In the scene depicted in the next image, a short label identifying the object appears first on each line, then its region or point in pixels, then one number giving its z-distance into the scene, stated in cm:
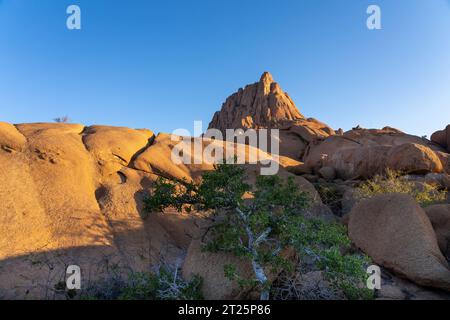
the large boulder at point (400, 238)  607
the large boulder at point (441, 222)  726
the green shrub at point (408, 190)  1029
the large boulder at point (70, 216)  587
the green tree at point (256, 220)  504
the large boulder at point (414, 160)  1383
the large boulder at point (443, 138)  2623
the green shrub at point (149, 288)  486
